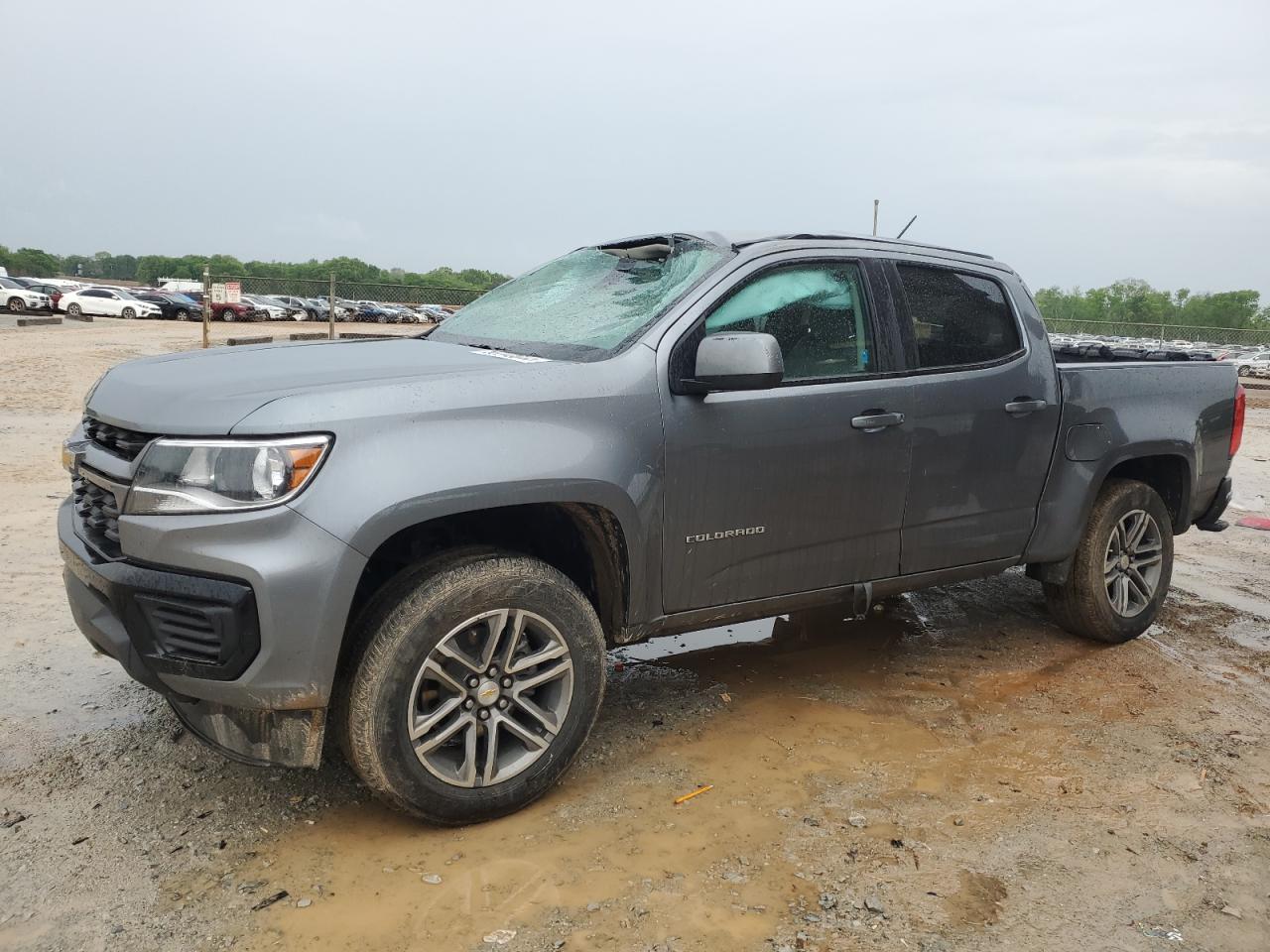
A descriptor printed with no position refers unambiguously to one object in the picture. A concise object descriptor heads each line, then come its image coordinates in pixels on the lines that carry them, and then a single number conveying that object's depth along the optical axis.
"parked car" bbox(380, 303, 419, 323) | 38.42
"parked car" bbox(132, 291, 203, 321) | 44.19
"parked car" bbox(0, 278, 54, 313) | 40.72
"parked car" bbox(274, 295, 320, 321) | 42.73
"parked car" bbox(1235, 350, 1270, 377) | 35.38
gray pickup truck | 2.75
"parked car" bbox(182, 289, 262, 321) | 41.25
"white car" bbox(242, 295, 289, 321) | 42.53
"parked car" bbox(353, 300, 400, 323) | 39.09
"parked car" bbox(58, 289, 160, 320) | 42.53
